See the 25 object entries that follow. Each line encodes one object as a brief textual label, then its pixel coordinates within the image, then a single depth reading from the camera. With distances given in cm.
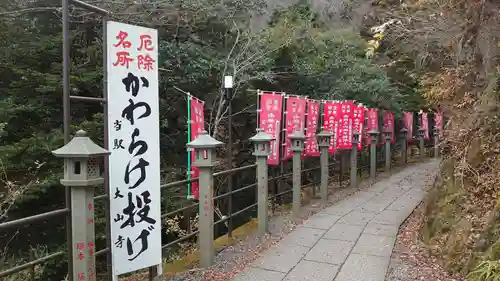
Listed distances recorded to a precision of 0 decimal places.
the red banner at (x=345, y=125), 1027
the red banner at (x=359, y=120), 1072
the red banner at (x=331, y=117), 1002
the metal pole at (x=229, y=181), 598
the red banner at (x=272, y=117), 784
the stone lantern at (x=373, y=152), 1167
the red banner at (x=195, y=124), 518
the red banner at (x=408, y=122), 1556
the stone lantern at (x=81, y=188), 296
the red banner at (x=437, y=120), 1656
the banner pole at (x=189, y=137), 509
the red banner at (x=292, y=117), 828
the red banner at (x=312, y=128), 916
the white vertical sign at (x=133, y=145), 354
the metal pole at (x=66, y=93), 307
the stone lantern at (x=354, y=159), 1041
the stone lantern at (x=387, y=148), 1324
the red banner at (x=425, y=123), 1756
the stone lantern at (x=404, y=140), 1454
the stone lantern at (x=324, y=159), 872
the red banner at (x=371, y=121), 1205
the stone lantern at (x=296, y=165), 737
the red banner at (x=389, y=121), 1352
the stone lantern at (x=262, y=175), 605
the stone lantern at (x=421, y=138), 1714
